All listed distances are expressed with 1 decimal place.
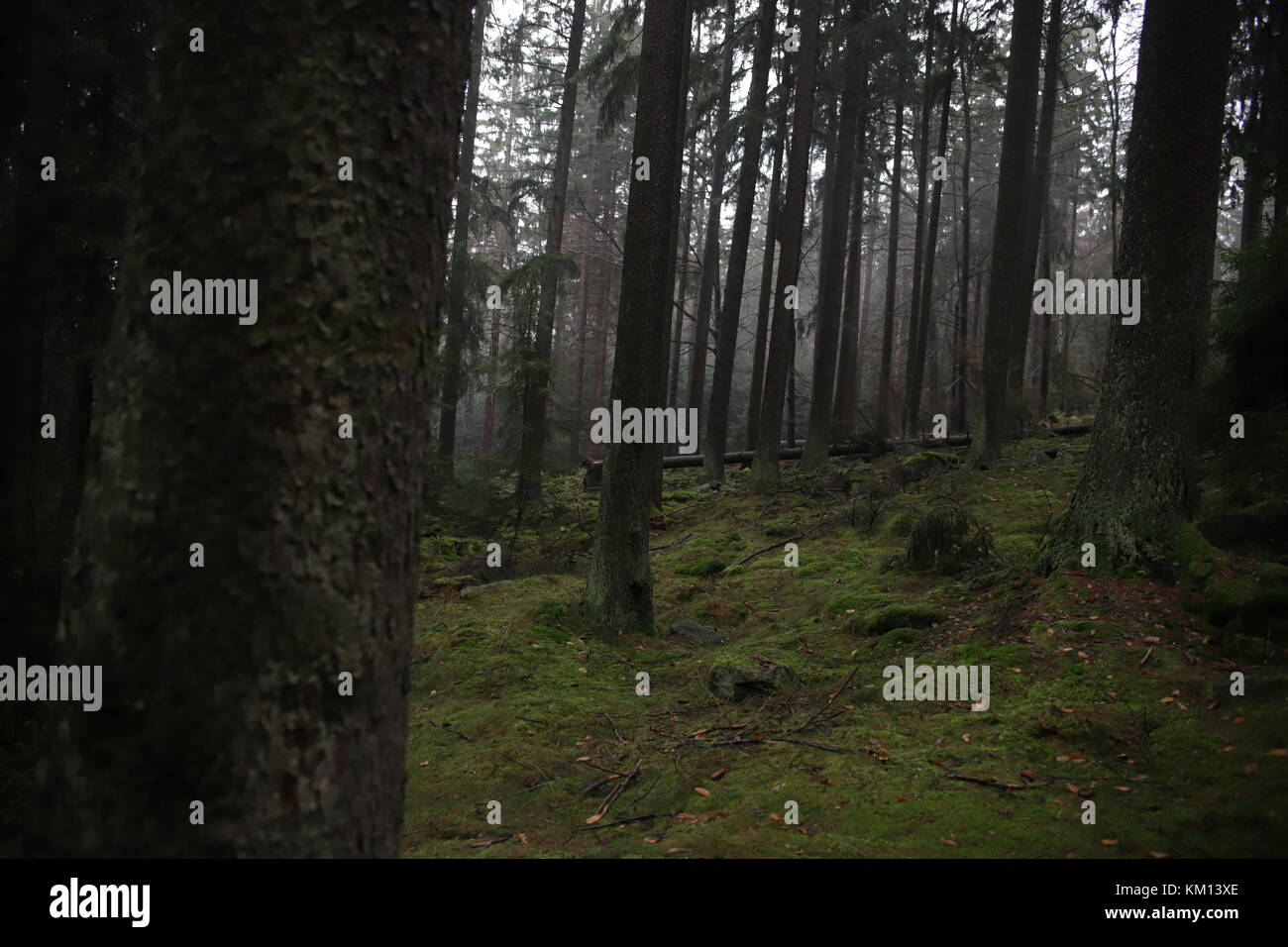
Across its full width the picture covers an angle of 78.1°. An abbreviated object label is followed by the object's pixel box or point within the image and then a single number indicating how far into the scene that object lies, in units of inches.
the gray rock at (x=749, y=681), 247.8
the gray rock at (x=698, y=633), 321.7
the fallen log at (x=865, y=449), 704.4
